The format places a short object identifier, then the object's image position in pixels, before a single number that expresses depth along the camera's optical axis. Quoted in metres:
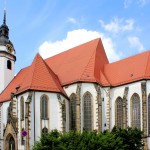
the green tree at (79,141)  28.62
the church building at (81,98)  43.75
